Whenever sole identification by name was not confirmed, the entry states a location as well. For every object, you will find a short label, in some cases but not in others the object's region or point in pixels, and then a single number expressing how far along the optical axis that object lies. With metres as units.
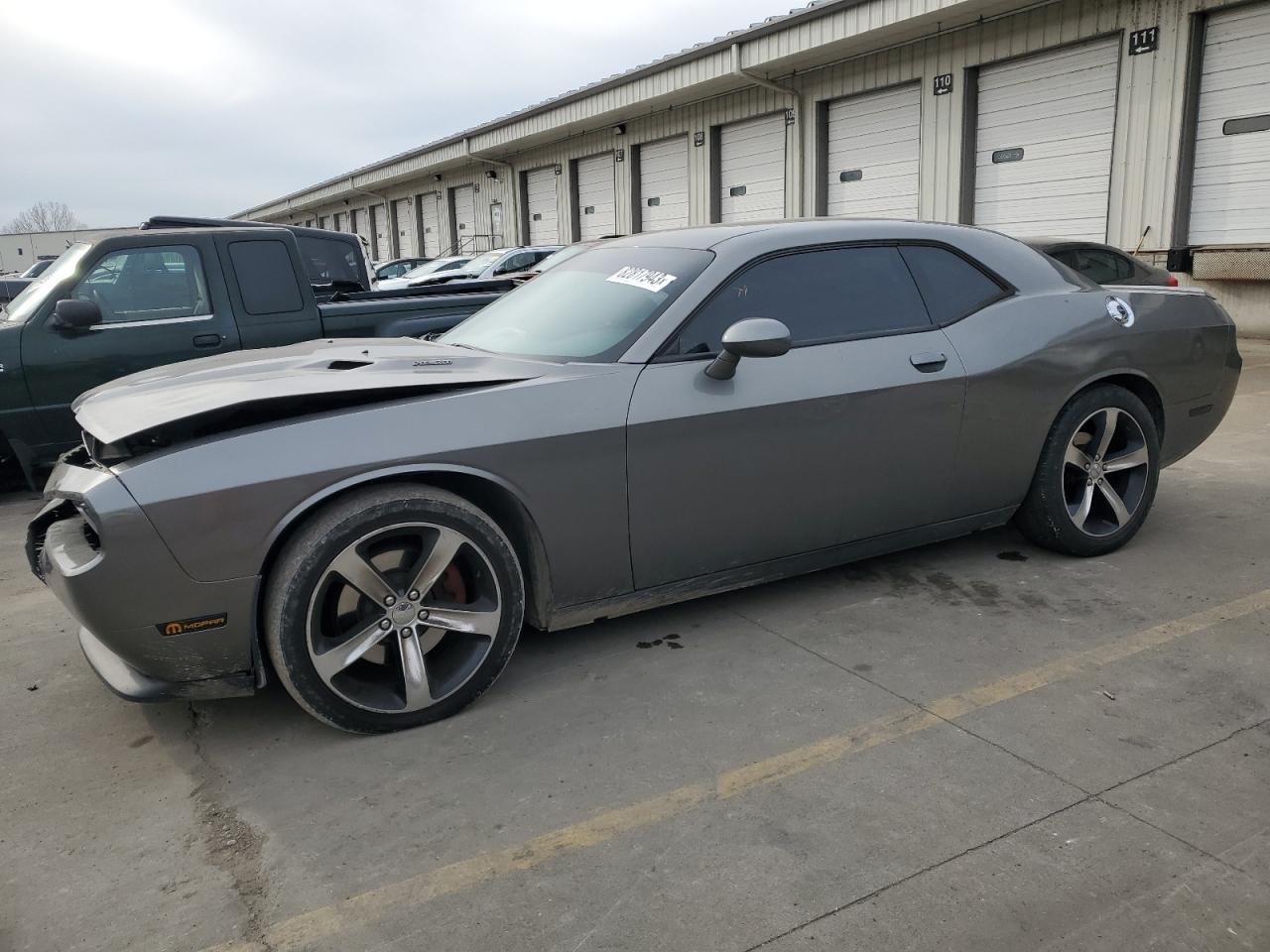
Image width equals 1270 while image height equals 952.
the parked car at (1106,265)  9.07
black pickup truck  6.22
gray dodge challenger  2.81
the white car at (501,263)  16.94
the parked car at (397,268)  23.70
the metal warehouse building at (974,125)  12.60
